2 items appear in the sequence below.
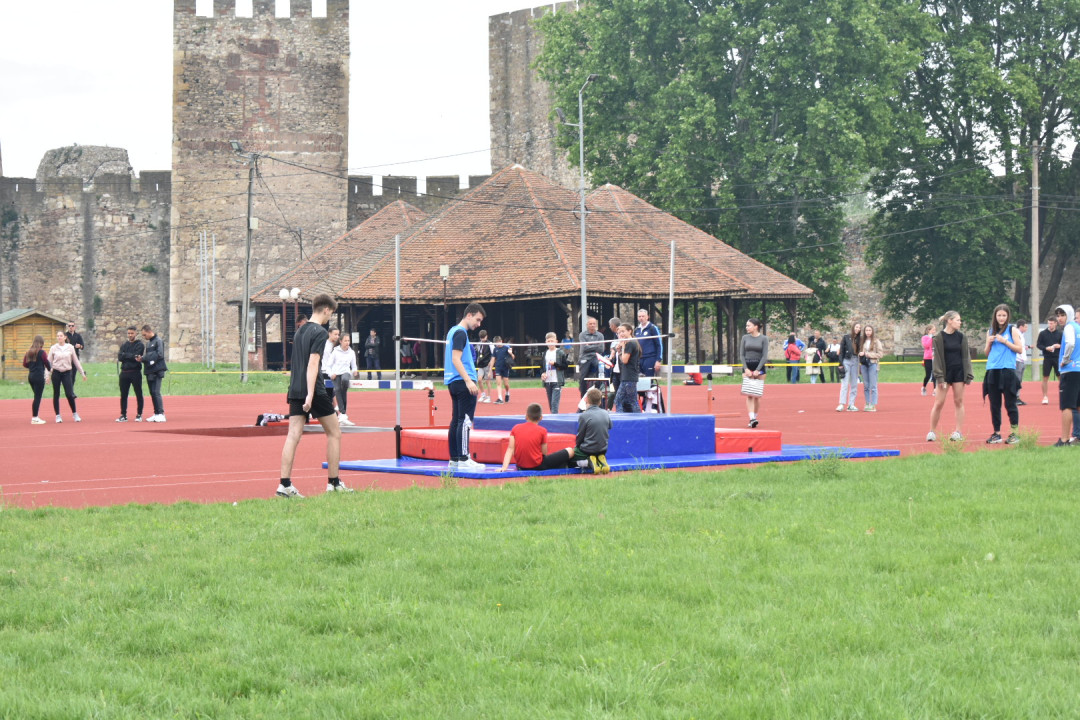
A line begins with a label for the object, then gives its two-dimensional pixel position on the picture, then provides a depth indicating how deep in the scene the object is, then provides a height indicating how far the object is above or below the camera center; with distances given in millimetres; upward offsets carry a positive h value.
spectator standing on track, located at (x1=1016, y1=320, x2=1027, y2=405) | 24056 -129
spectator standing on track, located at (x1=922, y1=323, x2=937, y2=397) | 26531 +18
